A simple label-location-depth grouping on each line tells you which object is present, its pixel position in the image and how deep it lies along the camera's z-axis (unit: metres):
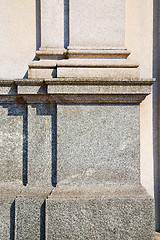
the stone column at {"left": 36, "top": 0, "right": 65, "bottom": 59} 3.52
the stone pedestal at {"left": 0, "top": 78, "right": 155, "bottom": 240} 3.03
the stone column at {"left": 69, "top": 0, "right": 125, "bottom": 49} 3.45
